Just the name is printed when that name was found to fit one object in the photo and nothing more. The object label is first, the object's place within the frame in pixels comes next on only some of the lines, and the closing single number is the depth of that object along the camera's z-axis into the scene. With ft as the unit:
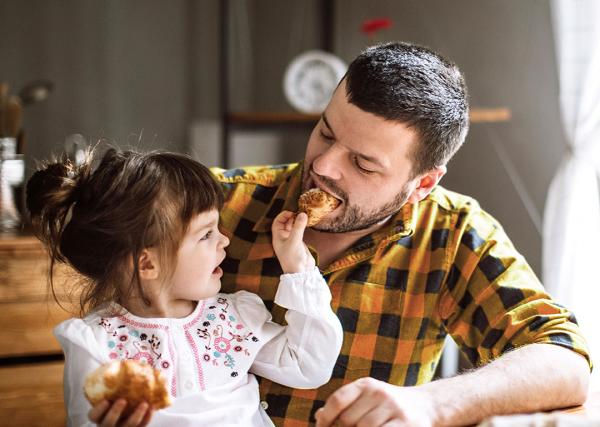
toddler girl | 4.28
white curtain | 7.11
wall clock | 10.14
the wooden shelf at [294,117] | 8.50
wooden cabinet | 7.93
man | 4.87
